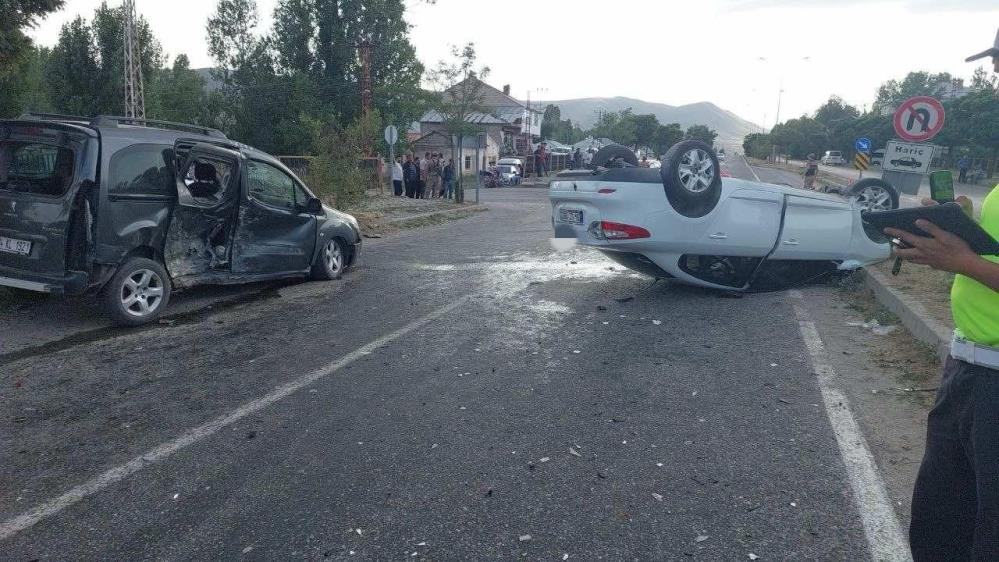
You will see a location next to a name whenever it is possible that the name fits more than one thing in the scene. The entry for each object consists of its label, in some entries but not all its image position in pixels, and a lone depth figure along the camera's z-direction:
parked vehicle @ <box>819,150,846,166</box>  74.06
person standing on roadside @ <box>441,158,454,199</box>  24.70
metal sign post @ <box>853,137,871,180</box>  18.95
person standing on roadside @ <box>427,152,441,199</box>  24.97
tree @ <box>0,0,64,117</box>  11.56
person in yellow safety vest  1.99
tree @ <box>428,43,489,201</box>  26.09
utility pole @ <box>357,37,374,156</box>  28.17
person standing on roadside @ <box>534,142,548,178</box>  47.44
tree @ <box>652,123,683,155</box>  103.56
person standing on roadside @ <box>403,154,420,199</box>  24.00
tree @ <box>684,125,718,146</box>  111.10
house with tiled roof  59.19
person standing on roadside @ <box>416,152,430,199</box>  24.61
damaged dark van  6.03
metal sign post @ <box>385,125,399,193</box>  21.81
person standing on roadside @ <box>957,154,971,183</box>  39.69
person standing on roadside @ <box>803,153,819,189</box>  26.13
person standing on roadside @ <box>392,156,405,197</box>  23.38
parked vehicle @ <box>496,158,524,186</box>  39.88
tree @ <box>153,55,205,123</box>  50.59
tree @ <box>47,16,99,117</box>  28.34
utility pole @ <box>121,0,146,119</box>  18.20
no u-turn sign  10.00
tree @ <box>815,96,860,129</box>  106.46
